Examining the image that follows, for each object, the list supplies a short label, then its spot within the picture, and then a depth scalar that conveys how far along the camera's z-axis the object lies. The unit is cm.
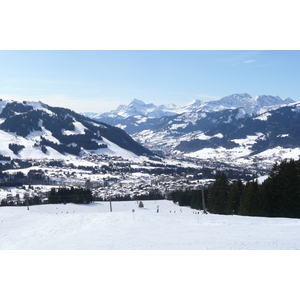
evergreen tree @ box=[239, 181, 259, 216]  4522
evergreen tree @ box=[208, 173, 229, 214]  5715
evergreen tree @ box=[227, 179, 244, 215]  5319
